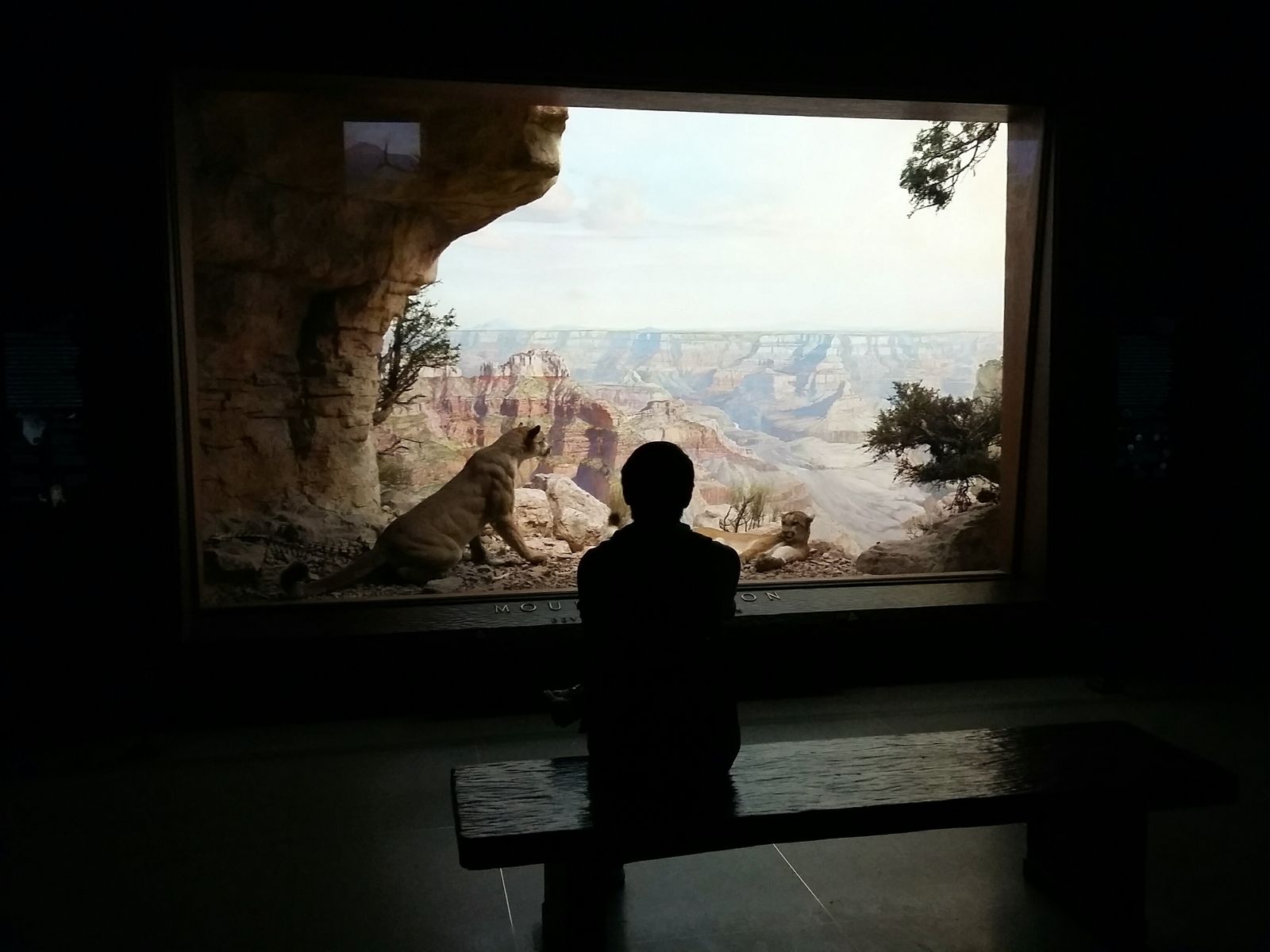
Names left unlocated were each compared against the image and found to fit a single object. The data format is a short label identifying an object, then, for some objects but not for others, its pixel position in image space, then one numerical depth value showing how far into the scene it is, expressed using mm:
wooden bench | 2570
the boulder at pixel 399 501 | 5941
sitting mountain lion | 5746
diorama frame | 4953
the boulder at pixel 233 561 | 5543
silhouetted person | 2594
